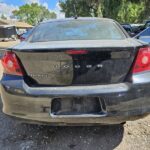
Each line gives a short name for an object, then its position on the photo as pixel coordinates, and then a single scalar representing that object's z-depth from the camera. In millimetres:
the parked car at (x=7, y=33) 17124
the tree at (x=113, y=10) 18488
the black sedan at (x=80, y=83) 1591
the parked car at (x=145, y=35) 4177
